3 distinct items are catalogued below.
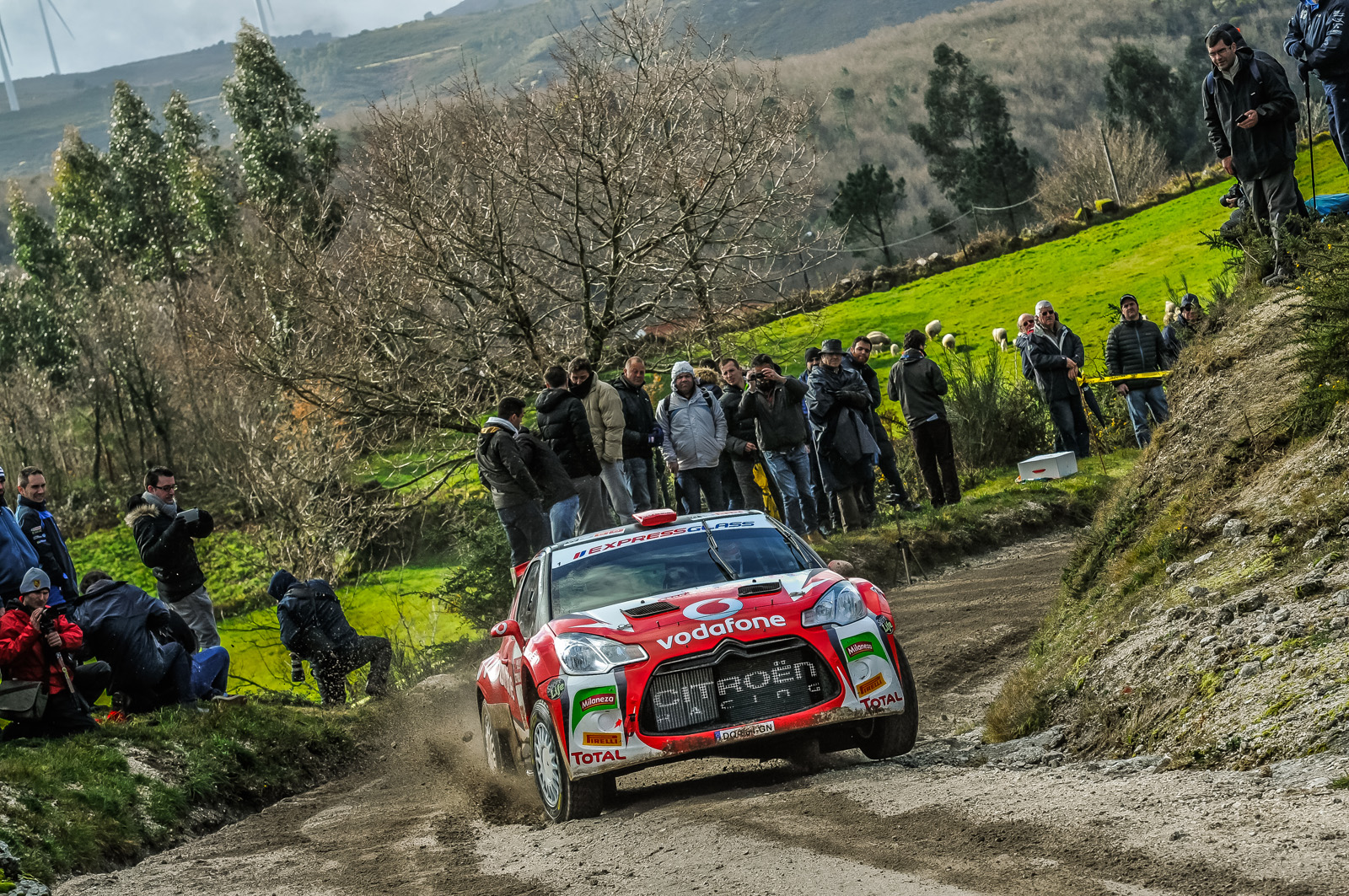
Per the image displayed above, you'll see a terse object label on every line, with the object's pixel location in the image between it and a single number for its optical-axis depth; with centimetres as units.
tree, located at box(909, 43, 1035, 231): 8200
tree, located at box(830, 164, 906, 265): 7650
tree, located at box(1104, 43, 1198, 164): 9056
